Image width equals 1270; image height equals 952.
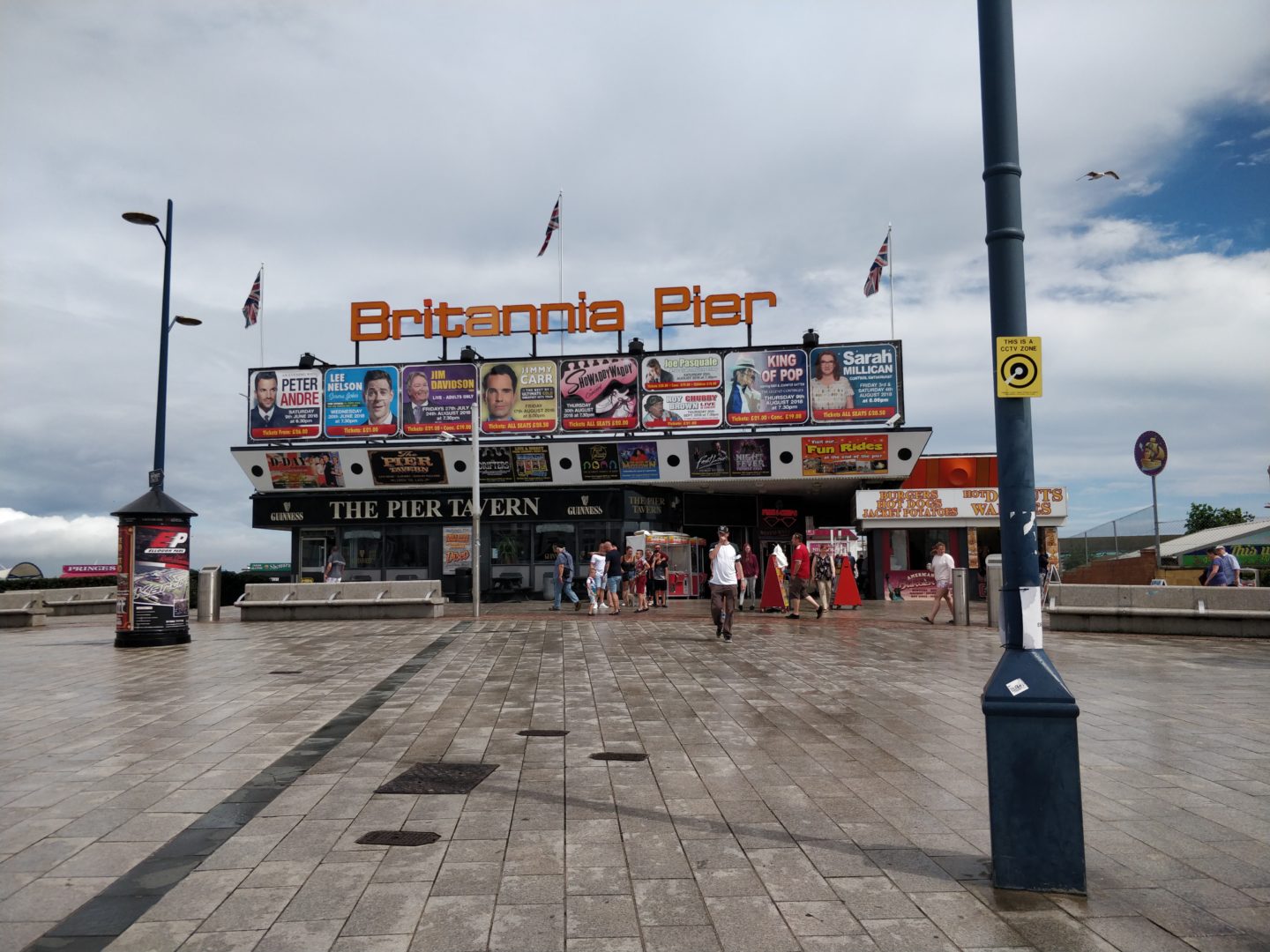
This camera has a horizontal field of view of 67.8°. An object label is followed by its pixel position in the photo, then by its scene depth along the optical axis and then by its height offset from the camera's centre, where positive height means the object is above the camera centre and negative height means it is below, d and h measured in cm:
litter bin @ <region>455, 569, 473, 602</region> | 3453 -101
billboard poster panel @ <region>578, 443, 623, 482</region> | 3347 +334
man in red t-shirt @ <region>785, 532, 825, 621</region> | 2128 -39
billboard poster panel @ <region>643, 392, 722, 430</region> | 3409 +520
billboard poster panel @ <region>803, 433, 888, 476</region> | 3300 +343
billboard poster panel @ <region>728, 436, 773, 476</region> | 3338 +346
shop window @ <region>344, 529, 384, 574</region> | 3553 +36
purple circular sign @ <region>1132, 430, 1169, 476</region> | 2225 +229
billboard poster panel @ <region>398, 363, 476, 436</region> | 3506 +593
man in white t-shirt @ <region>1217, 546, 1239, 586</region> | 1908 -20
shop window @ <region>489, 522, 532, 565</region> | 3459 +49
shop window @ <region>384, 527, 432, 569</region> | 3519 +37
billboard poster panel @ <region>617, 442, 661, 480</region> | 3350 +336
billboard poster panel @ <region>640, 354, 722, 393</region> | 3422 +660
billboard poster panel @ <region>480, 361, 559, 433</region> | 3481 +592
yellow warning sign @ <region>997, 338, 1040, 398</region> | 492 +95
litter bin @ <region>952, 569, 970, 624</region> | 2067 -110
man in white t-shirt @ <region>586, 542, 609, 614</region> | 2488 -56
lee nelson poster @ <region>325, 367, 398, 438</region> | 3547 +587
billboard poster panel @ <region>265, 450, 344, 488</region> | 3462 +325
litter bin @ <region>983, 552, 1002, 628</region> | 1754 -62
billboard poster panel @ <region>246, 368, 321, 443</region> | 3562 +581
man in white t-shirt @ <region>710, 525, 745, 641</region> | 1631 -50
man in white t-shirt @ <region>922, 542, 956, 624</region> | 2053 -45
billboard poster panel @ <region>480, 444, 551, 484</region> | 3388 +333
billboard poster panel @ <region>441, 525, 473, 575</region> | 3469 +34
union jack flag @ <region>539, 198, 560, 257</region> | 3725 +1307
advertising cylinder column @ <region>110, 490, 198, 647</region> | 1642 -26
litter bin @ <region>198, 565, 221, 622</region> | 2344 -88
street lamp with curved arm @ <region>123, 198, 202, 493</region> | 1877 +477
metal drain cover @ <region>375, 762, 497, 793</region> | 638 -155
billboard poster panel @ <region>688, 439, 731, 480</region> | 3344 +338
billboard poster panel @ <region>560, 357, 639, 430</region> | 3444 +588
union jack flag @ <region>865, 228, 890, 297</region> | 3562 +1058
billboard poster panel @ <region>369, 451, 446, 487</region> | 3422 +330
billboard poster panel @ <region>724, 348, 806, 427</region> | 3391 +601
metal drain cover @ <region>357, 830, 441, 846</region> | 516 -155
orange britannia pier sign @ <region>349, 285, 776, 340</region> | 3569 +925
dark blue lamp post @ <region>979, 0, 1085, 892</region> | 442 -56
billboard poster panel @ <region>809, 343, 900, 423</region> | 3366 +600
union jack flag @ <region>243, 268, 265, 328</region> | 3641 +981
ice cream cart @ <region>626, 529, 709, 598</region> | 3266 -39
